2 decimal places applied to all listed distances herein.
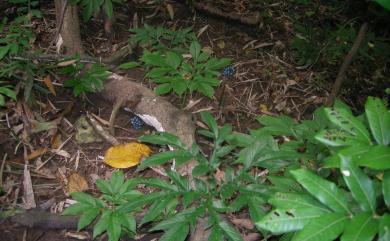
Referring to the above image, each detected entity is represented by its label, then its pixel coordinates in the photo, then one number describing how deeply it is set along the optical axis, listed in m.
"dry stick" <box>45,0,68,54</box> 2.62
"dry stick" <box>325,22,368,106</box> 2.41
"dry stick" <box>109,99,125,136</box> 2.62
